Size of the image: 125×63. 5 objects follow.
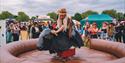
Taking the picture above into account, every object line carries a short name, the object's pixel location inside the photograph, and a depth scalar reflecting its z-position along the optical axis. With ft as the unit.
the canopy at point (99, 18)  70.38
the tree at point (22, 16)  201.77
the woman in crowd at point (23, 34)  52.08
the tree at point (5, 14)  220.80
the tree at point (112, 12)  176.32
